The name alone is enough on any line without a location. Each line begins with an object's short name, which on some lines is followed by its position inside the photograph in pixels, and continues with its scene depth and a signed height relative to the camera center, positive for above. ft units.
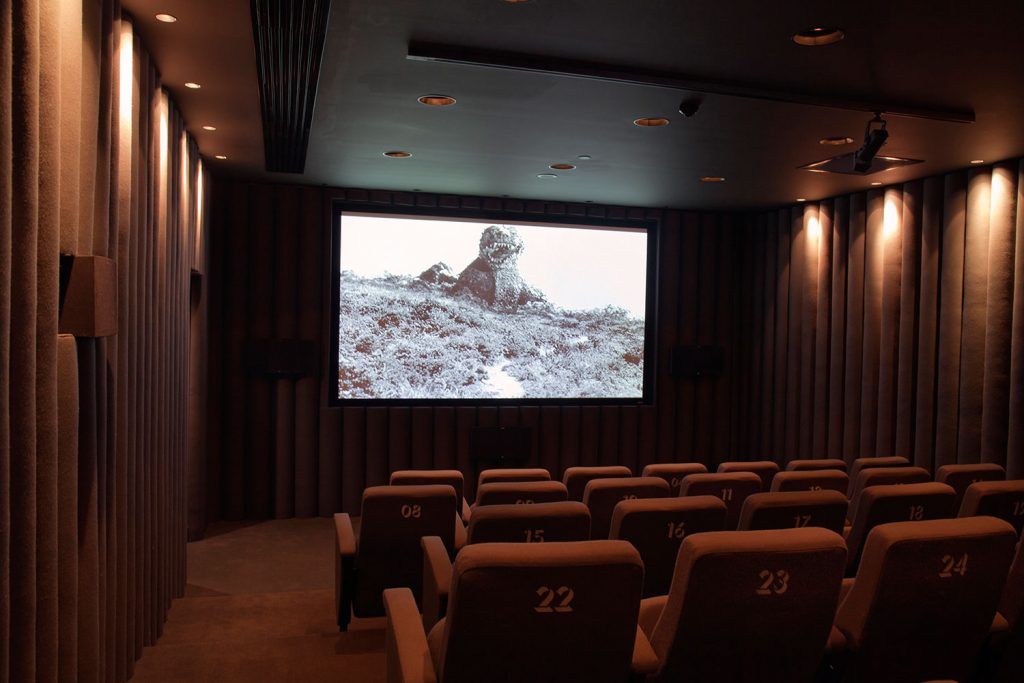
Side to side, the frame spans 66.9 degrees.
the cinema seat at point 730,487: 13.91 -3.08
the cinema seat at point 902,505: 11.48 -2.76
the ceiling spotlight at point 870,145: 15.12 +3.45
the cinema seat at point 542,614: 6.49 -2.57
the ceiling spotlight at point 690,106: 15.24 +4.16
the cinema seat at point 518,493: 12.74 -2.95
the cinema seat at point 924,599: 7.63 -2.84
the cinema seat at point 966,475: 15.24 -3.06
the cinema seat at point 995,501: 11.37 -2.65
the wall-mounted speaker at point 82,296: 8.70 +0.16
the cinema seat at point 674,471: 17.15 -3.43
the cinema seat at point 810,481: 14.30 -3.02
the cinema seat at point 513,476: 16.43 -3.42
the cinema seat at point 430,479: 15.76 -3.36
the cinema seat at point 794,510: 10.68 -2.70
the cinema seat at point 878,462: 17.84 -3.29
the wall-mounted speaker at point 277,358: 24.75 -1.45
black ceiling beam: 13.12 +4.32
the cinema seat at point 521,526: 9.94 -2.72
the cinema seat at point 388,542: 12.32 -3.78
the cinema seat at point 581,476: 16.02 -3.37
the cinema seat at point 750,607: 6.92 -2.68
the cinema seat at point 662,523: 10.21 -2.77
